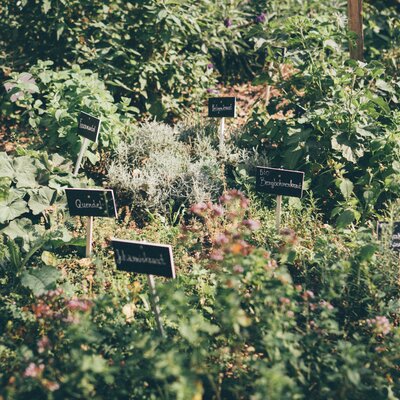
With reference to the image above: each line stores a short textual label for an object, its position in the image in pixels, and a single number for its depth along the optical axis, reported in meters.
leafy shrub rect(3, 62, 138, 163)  4.32
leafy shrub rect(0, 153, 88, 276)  3.42
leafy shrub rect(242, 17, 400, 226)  3.84
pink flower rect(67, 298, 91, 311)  2.54
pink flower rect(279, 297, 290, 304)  2.44
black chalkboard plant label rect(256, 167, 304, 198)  3.47
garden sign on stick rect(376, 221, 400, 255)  3.17
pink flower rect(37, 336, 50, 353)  2.44
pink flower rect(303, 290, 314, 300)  2.58
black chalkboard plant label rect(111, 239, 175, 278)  2.73
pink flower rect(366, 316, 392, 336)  2.52
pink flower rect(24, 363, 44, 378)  2.29
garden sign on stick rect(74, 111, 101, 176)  3.87
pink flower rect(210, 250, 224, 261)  2.69
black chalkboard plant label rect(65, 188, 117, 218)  3.25
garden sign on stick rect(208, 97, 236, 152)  4.60
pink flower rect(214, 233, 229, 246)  2.68
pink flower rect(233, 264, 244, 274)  2.48
